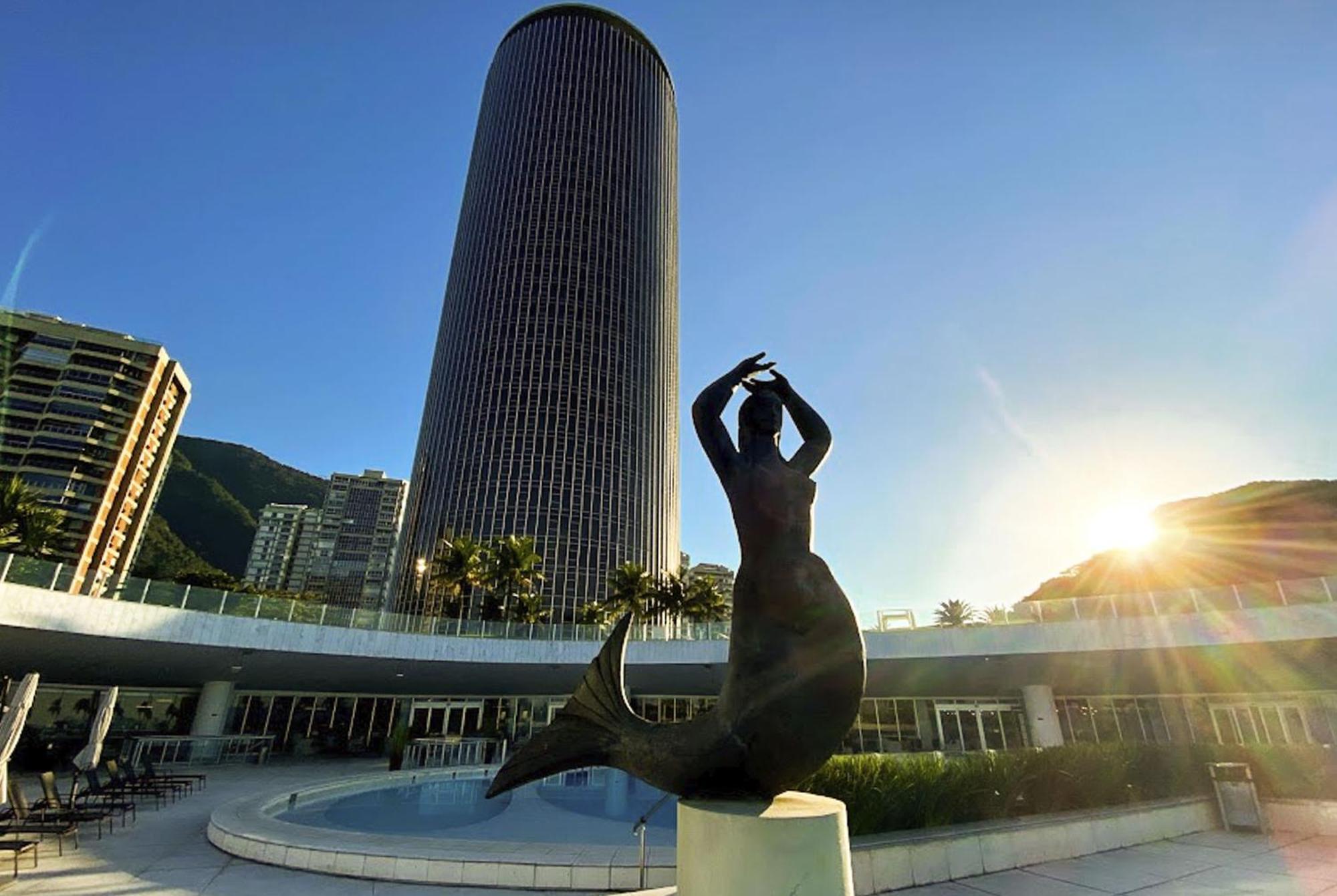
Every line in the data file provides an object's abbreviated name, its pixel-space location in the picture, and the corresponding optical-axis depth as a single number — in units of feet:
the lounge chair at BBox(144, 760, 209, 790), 52.95
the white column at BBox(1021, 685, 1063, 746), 83.15
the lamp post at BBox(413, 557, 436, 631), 229.90
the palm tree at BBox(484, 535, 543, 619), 136.56
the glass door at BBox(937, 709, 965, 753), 102.53
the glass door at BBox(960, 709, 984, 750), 99.35
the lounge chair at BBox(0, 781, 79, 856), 29.48
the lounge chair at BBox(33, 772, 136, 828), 36.32
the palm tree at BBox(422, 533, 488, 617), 134.31
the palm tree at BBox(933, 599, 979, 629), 69.87
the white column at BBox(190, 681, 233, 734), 83.76
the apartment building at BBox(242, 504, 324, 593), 492.54
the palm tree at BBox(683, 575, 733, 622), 144.56
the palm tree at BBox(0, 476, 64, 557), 118.01
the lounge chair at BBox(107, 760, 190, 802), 48.80
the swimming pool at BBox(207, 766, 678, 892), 27.84
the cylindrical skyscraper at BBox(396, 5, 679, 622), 252.01
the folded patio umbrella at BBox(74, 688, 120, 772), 46.96
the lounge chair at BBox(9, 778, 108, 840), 33.42
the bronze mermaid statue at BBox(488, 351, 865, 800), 14.48
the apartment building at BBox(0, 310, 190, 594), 231.91
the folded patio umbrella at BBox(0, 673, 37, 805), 33.55
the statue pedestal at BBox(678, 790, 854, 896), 12.60
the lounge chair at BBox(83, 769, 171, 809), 45.37
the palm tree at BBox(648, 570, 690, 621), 144.87
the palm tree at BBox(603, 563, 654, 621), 146.61
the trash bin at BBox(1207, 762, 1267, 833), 37.63
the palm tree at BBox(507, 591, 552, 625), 140.05
